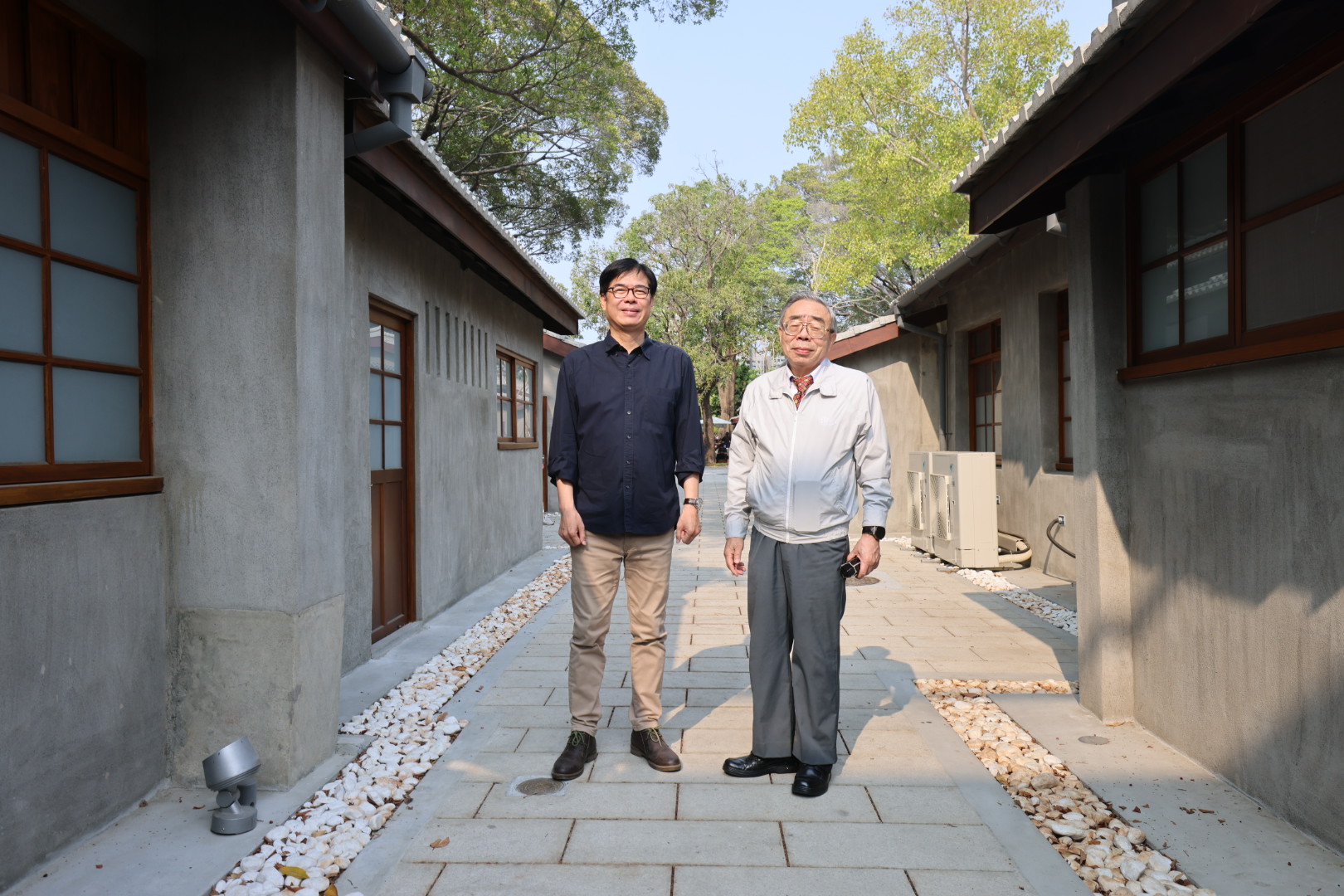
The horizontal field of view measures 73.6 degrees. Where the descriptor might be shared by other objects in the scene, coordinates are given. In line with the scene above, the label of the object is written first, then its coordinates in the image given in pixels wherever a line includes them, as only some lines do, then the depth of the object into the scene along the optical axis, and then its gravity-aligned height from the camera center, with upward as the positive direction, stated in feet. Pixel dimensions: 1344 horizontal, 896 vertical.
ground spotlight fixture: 9.36 -3.49
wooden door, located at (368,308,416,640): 18.84 -0.41
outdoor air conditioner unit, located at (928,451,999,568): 28.81 -2.22
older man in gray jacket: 10.82 -1.05
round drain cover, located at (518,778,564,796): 10.90 -4.20
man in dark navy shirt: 11.52 -0.52
